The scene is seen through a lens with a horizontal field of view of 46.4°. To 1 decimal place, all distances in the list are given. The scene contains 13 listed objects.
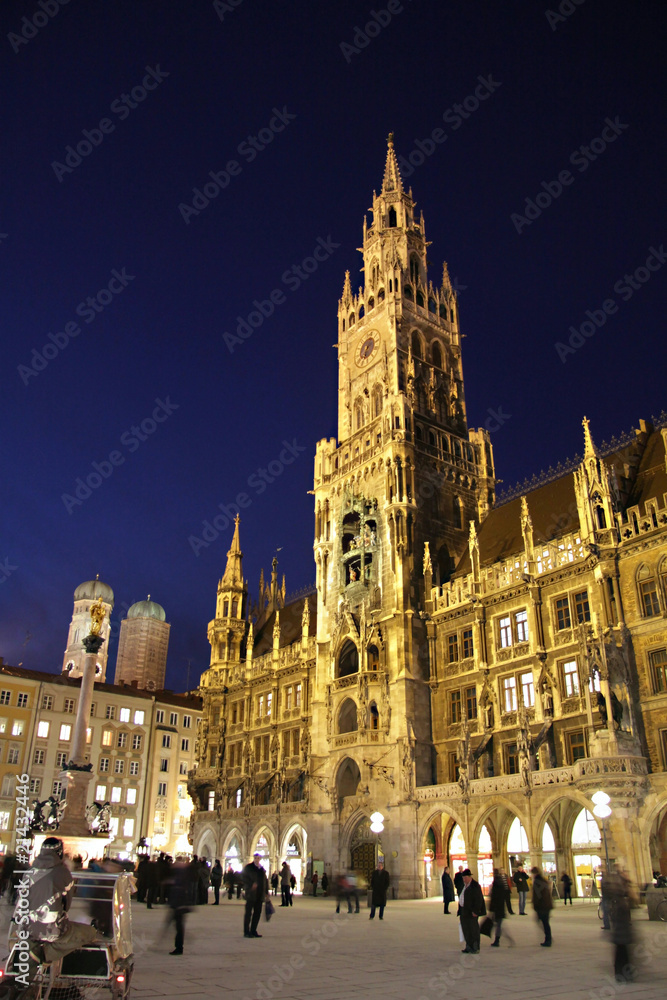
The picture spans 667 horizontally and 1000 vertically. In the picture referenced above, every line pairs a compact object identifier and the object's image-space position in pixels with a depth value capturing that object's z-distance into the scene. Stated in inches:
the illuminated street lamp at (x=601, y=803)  853.8
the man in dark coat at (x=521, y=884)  976.3
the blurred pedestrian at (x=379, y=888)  898.7
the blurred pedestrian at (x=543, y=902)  606.9
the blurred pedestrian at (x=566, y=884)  1140.5
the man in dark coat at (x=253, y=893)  649.6
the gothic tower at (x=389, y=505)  1646.2
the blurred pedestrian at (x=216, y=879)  1267.3
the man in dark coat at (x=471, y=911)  552.1
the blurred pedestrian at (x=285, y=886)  1243.4
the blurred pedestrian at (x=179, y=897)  517.3
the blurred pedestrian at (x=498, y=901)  620.2
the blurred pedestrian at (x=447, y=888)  964.9
